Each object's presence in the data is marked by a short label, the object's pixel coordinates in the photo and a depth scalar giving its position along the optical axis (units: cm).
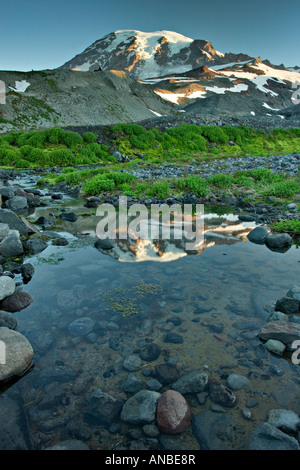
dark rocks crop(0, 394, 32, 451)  232
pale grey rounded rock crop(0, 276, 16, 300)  420
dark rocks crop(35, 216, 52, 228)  854
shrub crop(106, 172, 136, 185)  1276
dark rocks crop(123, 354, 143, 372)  309
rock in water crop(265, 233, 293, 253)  667
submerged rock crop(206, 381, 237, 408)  266
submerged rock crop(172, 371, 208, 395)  279
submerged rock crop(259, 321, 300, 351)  333
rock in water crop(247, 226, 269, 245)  707
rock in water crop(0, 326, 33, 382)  291
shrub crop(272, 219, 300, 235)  755
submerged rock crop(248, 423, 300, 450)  221
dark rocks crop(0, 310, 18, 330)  358
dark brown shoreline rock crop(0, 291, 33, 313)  411
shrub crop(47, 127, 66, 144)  2328
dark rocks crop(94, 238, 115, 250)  669
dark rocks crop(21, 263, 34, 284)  509
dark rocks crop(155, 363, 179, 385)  292
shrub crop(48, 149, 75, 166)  2150
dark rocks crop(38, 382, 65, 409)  268
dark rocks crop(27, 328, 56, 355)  337
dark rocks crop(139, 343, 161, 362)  323
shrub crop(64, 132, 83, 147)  2305
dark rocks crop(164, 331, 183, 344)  351
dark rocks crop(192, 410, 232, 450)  232
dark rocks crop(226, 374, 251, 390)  282
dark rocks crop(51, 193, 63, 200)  1245
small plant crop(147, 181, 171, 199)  1126
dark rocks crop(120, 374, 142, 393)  283
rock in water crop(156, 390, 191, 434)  241
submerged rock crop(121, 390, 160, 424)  249
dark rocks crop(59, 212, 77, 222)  914
